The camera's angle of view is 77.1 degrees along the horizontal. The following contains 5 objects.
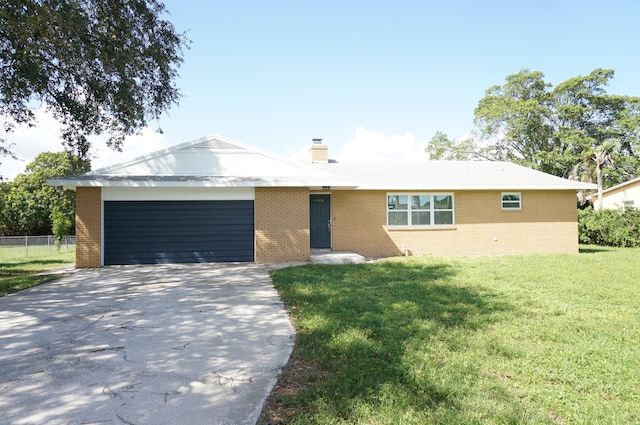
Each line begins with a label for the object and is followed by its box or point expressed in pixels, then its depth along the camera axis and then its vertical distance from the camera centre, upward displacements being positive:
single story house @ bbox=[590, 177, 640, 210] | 26.08 +1.51
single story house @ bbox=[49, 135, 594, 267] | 12.27 +0.29
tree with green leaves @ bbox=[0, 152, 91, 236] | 30.77 +1.31
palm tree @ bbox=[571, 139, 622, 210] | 27.11 +3.94
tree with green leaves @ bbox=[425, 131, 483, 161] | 37.66 +6.53
